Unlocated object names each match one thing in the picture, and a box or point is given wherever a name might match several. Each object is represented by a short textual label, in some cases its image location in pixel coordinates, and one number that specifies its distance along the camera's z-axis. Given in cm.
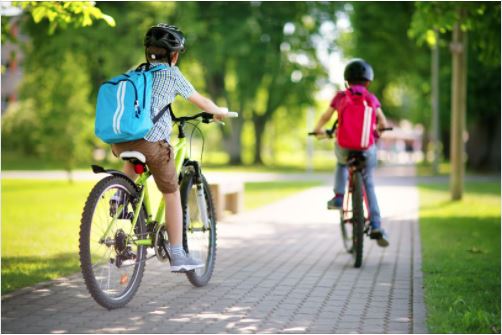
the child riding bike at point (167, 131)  598
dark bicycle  793
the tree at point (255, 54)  3197
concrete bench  1334
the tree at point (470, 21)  1006
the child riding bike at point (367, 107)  815
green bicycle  555
